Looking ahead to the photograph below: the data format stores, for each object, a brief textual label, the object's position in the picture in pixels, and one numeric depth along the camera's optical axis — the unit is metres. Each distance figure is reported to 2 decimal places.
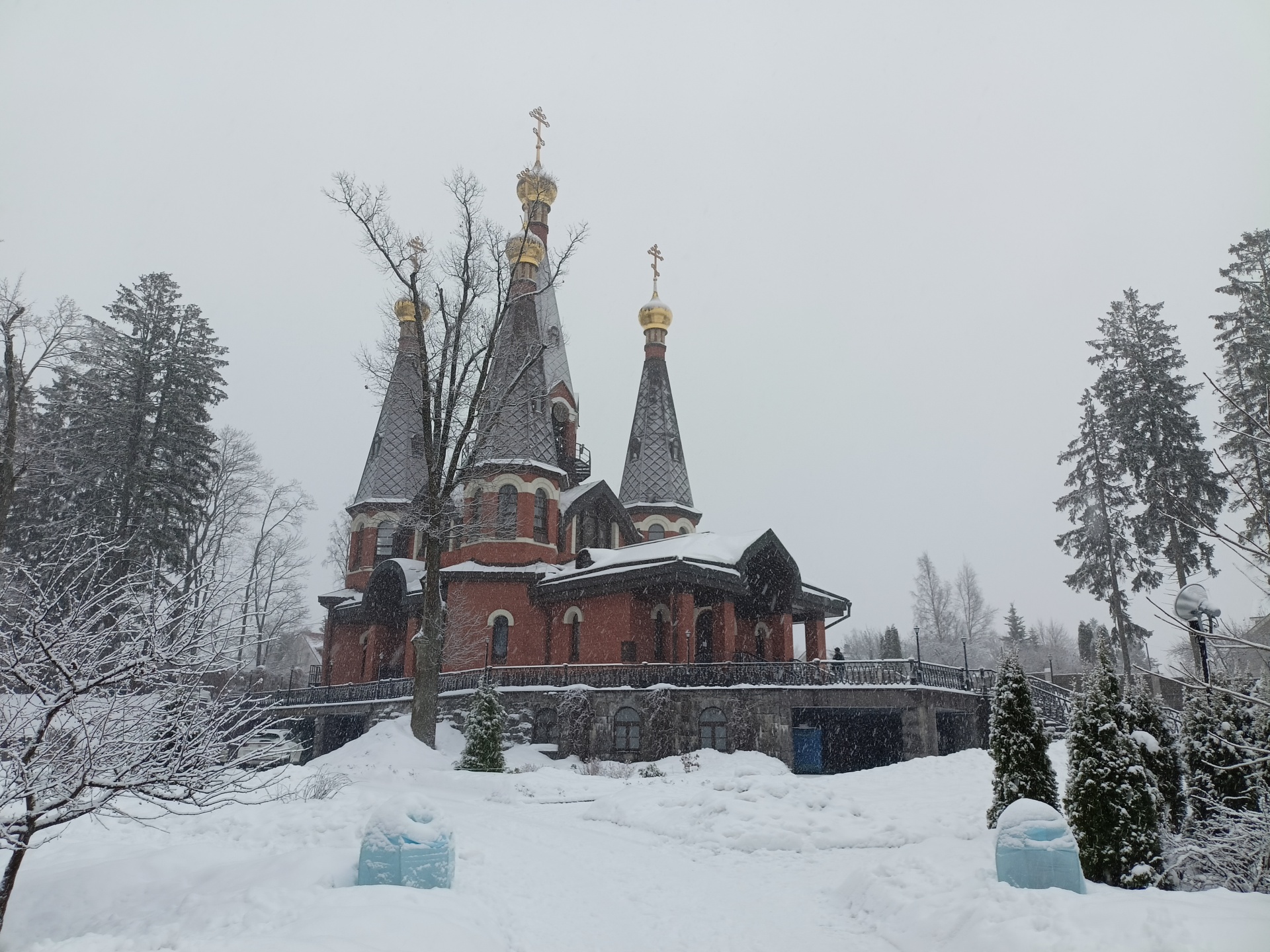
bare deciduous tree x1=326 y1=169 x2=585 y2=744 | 18.80
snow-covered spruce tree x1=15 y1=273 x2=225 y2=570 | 26.72
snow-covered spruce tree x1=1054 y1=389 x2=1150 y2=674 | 29.02
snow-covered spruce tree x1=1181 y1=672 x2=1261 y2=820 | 7.96
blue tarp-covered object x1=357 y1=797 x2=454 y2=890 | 6.63
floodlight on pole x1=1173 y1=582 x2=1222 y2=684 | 8.78
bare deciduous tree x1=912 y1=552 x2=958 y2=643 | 67.81
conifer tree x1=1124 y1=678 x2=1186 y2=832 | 8.47
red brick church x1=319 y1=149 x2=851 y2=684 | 24.56
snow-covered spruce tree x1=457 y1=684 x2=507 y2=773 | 17.55
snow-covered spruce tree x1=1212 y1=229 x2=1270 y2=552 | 22.41
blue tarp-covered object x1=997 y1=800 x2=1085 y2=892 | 6.46
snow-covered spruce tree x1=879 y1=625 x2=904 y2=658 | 51.38
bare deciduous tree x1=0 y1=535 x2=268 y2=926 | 5.53
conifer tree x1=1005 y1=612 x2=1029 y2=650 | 65.06
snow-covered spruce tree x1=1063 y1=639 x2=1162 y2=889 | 7.26
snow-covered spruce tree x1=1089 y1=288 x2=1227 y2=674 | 26.58
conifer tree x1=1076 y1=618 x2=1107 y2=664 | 46.46
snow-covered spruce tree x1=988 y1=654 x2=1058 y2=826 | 9.46
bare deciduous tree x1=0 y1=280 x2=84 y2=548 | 19.91
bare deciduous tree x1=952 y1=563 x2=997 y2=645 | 69.69
